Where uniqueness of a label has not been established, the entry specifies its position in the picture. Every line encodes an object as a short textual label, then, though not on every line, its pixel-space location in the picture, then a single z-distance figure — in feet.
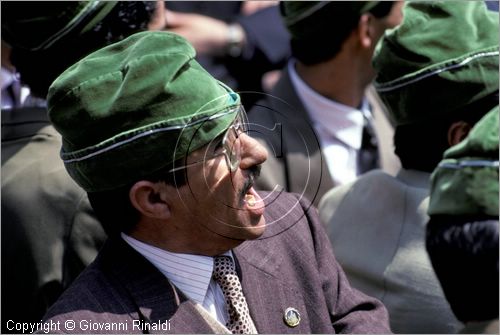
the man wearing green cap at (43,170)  23.16
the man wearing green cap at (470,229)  17.13
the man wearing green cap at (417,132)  23.02
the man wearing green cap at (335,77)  30.51
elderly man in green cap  18.94
